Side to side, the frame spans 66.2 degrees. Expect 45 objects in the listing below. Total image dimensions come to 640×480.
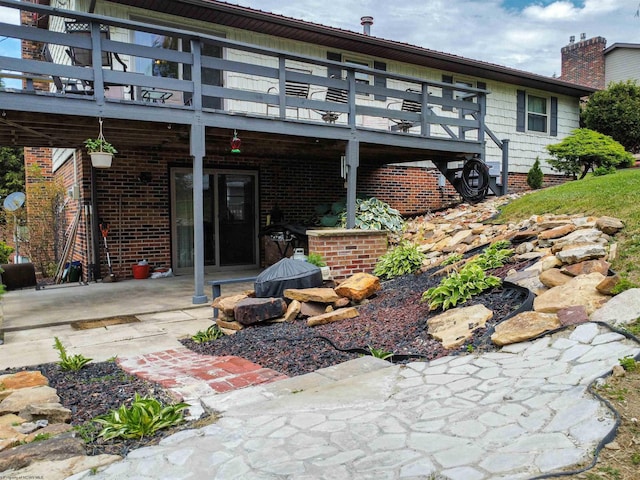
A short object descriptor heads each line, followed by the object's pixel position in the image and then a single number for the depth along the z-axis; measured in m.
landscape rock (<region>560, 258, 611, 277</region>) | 4.33
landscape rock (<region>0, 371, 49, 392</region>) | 3.55
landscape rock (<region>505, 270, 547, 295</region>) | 4.43
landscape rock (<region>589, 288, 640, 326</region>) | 3.46
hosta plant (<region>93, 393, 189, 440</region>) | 2.79
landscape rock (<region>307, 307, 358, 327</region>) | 5.22
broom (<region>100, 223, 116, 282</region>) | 9.10
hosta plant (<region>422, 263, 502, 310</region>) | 4.70
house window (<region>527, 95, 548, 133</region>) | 14.38
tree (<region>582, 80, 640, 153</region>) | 14.45
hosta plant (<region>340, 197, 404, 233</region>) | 9.55
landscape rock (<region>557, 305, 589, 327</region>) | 3.60
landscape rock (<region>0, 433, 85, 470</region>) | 2.43
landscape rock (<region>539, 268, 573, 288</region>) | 4.32
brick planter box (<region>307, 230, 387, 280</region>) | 7.46
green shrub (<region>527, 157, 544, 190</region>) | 12.11
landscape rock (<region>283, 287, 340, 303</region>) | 5.63
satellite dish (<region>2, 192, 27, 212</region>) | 10.44
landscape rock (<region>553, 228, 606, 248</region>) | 5.09
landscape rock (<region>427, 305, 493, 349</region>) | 3.96
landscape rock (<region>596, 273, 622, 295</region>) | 3.92
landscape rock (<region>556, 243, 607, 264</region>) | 4.57
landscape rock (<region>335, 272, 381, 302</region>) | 5.84
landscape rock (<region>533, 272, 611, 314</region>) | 3.84
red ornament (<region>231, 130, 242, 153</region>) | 7.27
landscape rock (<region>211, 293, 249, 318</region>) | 5.59
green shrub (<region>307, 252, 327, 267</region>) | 6.80
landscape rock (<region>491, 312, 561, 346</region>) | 3.61
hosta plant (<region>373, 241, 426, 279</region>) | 7.13
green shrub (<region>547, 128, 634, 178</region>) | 11.98
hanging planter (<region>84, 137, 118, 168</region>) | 6.53
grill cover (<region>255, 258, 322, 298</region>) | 5.87
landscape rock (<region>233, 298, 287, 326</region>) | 5.39
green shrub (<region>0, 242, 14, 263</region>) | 11.65
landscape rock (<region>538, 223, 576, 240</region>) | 5.59
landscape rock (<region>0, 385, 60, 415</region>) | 3.16
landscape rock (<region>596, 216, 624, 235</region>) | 5.24
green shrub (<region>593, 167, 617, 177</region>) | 11.55
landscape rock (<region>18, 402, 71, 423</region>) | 3.03
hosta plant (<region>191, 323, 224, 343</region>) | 5.11
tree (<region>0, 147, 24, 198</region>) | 20.78
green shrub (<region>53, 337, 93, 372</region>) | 4.03
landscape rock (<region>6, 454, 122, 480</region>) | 2.34
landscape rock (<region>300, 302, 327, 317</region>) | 5.53
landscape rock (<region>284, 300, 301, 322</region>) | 5.48
